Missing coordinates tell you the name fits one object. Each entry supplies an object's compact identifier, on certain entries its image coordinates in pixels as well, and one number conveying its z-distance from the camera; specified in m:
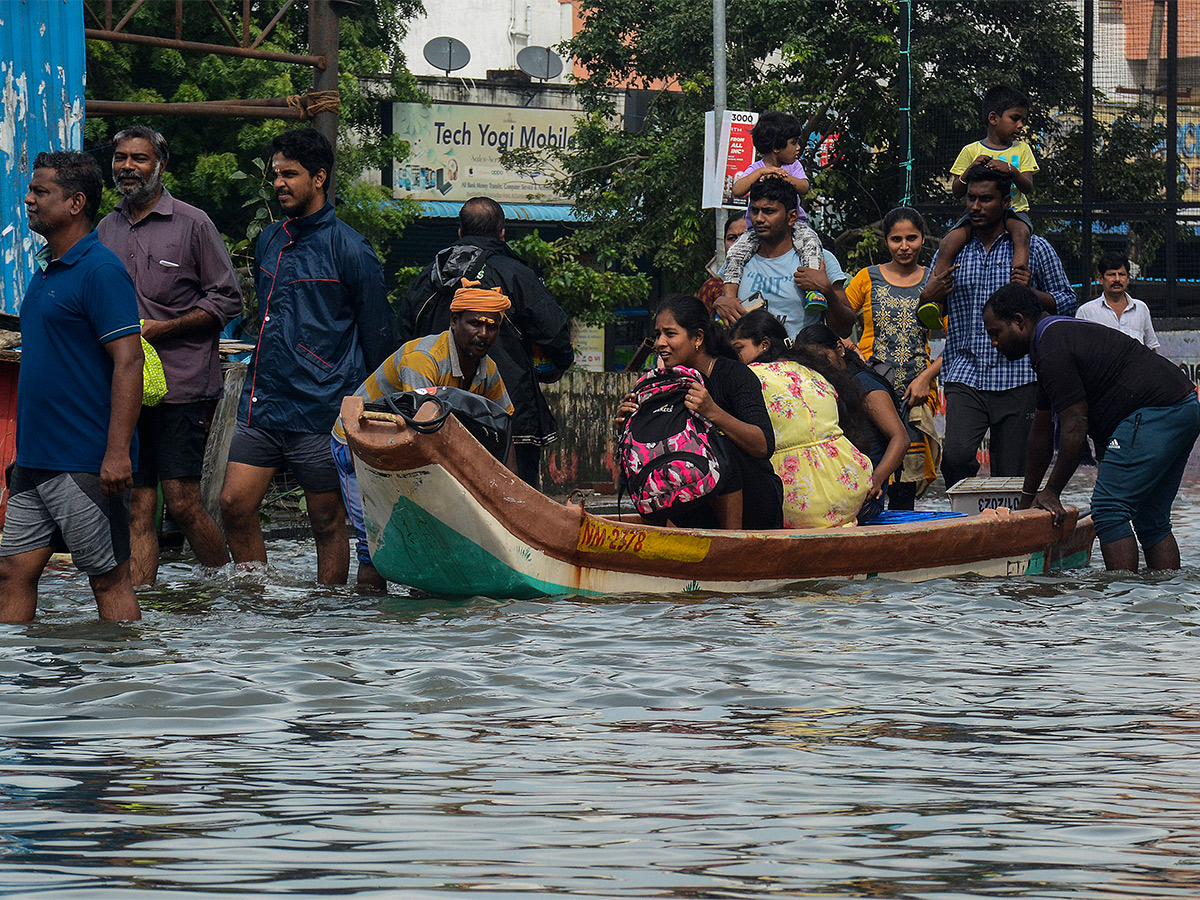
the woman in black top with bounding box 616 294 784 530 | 14.24
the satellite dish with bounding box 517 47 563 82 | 60.31
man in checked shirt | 17.06
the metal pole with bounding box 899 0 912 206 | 31.87
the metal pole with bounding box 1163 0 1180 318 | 31.70
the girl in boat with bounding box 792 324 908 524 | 15.95
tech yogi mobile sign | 57.25
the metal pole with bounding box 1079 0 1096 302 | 31.64
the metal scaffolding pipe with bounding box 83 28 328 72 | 22.49
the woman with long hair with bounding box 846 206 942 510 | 17.98
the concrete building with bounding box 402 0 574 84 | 67.19
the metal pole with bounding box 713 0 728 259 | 39.56
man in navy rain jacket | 14.37
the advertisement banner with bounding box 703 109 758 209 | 33.31
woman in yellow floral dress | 15.07
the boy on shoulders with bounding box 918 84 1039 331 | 17.44
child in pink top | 17.34
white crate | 16.61
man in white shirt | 27.98
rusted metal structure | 21.98
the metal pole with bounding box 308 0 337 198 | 22.12
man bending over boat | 14.97
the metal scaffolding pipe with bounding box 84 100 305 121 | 22.48
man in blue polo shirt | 11.28
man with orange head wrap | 13.59
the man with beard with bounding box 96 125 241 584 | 14.62
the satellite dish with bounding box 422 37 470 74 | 59.62
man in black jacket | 15.41
